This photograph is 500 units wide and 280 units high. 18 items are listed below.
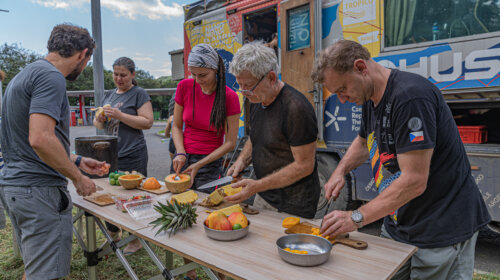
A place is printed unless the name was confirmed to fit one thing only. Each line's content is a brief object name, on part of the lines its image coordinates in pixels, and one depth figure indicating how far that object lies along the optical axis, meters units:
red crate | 3.15
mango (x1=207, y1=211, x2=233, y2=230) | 1.72
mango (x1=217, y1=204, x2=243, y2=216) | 2.07
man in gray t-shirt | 1.90
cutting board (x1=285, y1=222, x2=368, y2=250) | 1.58
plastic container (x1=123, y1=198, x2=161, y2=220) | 2.14
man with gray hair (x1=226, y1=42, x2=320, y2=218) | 2.10
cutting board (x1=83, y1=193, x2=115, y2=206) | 2.45
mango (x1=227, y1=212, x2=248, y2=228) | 1.75
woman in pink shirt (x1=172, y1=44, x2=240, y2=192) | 2.83
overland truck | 2.97
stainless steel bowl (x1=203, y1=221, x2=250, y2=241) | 1.68
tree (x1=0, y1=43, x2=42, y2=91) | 45.25
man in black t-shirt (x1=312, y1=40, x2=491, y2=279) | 1.45
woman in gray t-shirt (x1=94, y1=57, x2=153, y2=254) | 3.53
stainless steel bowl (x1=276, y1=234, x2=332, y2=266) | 1.38
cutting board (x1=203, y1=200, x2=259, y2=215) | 2.15
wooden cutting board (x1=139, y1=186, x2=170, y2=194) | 2.74
